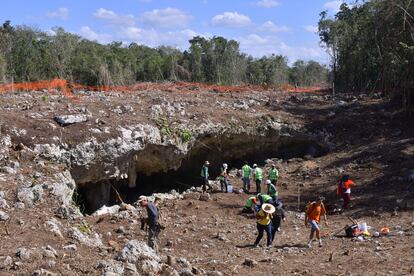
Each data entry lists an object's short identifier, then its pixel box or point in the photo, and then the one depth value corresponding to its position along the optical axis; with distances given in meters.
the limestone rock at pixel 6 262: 7.50
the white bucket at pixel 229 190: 18.72
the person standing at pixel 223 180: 18.58
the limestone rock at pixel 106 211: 14.85
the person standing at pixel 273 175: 18.38
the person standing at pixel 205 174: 18.69
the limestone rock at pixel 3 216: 9.70
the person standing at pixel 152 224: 10.51
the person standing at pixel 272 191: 15.95
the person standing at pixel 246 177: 18.61
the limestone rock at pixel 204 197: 17.34
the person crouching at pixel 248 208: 15.93
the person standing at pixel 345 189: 15.80
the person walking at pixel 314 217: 11.68
